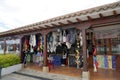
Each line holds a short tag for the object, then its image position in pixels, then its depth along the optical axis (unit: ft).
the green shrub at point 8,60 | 16.39
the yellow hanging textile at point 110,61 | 16.91
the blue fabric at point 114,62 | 16.64
